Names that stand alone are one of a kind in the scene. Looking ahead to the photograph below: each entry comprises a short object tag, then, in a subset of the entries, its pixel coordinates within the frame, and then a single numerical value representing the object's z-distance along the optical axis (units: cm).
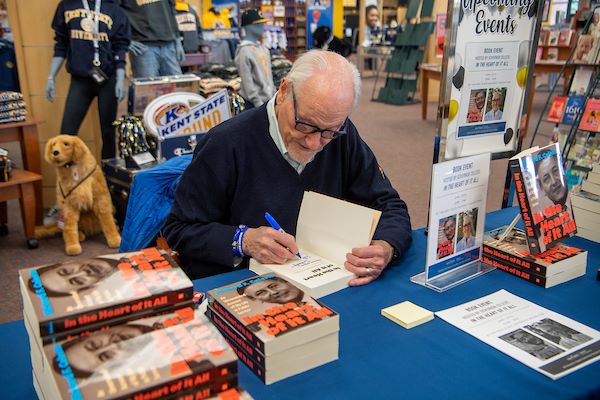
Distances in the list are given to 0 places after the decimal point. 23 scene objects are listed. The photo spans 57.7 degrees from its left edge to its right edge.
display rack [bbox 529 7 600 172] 263
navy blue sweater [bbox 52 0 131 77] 386
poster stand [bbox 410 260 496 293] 136
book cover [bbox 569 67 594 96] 311
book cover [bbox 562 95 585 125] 305
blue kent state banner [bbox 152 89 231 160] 315
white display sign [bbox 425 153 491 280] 132
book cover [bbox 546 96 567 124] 330
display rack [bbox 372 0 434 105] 896
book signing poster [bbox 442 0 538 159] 169
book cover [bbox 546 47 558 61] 721
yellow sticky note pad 118
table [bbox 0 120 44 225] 366
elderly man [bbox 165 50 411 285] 146
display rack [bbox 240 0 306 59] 1489
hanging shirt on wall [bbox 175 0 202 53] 650
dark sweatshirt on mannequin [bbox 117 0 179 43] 459
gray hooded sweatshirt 491
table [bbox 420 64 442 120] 769
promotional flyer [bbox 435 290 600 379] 105
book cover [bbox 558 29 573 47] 697
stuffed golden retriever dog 342
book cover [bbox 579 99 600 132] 250
